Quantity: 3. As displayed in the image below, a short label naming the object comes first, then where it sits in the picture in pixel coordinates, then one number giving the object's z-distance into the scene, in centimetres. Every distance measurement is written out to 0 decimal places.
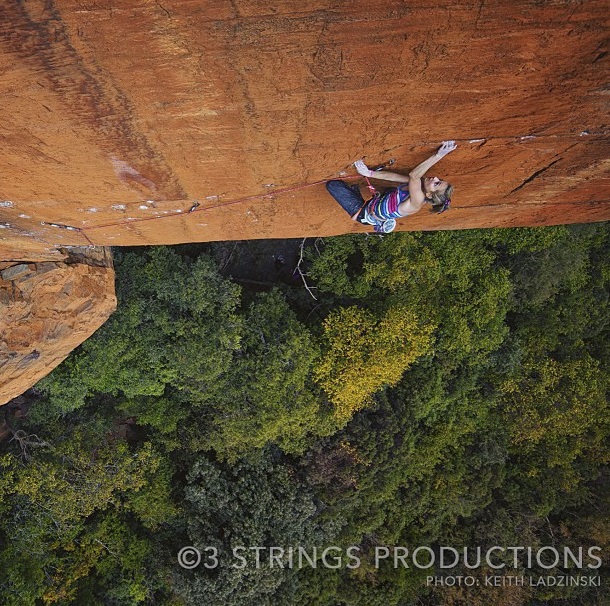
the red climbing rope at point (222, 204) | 585
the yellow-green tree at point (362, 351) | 1035
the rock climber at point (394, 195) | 500
